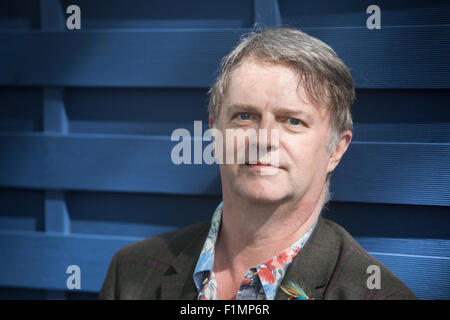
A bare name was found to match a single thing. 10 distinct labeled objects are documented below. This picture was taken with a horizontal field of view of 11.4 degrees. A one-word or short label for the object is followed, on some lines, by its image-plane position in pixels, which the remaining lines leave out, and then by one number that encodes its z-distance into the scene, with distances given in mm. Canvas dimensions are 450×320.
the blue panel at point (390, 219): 2682
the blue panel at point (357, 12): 2673
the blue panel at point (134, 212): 2769
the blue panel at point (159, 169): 2676
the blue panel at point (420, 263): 2680
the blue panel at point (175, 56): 2673
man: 2585
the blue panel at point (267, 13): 2715
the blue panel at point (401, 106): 2675
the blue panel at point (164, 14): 2739
